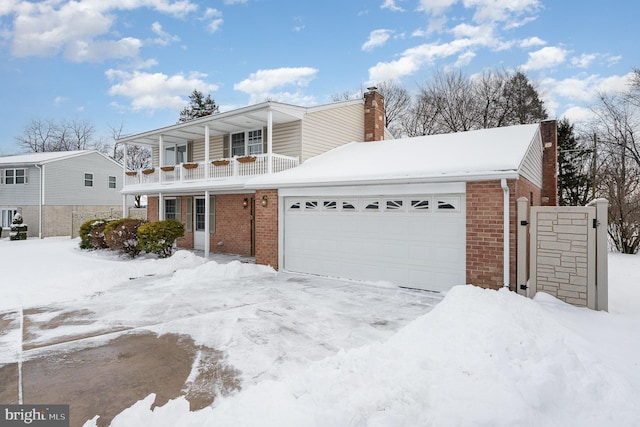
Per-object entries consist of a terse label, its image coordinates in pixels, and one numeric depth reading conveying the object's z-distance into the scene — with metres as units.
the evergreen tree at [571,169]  22.89
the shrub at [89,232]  15.34
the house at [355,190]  7.33
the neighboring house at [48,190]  22.55
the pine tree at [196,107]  37.00
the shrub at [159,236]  12.62
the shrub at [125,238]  13.41
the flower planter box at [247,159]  12.31
